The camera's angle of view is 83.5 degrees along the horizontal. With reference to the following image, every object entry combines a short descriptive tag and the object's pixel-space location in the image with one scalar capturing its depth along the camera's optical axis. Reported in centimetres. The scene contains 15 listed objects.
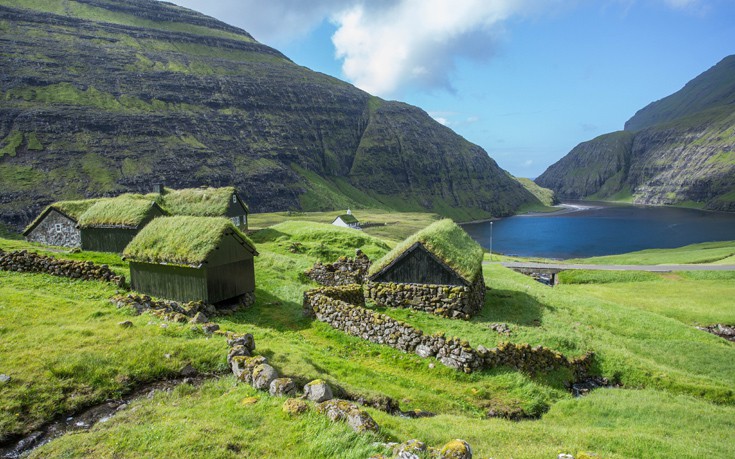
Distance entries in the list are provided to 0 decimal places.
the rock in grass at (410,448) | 780
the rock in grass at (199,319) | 1655
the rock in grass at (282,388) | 1052
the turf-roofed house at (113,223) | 3925
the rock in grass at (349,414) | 891
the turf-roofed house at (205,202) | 5566
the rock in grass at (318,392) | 1009
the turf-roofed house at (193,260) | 2247
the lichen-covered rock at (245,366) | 1136
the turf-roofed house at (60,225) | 4375
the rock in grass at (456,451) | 785
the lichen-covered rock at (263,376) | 1087
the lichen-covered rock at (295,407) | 955
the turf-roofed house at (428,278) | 2464
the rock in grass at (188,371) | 1184
